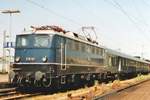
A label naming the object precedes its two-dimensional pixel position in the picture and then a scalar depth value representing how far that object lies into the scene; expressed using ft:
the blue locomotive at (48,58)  60.85
